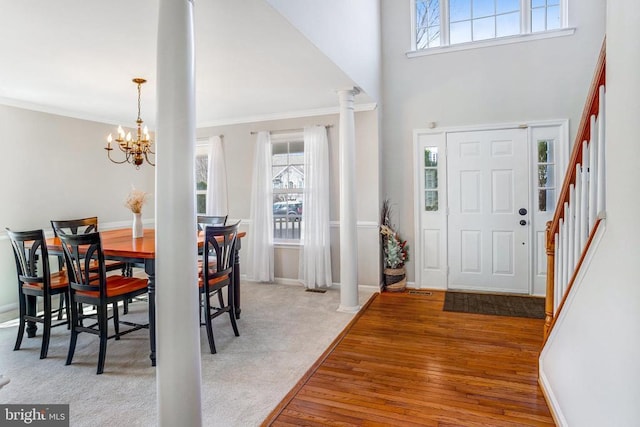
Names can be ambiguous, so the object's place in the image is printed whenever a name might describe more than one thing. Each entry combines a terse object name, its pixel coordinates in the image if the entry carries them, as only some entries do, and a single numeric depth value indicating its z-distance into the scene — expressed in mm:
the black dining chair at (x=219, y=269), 3160
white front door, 4605
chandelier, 3547
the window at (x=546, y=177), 4496
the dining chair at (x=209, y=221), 4295
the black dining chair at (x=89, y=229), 3920
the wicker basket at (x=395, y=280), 4871
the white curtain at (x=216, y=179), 5555
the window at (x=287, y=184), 5266
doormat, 4027
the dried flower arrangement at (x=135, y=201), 3789
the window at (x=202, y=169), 5832
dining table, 2922
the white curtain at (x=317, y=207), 4957
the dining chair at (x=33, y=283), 3016
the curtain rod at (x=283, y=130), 5147
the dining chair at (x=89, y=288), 2783
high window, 4535
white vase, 3820
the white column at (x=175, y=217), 1705
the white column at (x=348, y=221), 4113
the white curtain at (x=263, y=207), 5301
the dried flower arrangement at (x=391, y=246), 4879
